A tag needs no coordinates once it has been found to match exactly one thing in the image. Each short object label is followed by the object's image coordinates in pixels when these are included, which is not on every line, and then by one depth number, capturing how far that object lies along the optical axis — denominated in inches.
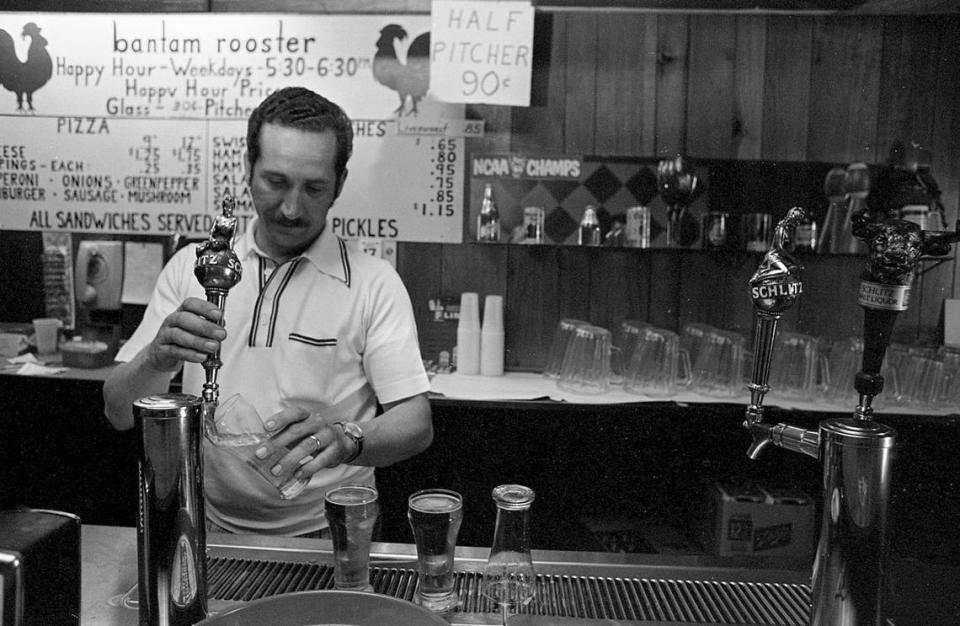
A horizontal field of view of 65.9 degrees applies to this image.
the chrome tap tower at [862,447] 28.1
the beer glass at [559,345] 118.3
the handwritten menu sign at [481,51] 109.7
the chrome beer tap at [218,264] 34.7
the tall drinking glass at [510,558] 36.4
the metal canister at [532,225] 119.0
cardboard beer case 101.7
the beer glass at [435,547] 36.4
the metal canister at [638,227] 118.6
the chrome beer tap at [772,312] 30.3
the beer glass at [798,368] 110.6
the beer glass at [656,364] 112.9
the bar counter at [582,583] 36.8
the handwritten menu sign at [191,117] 120.6
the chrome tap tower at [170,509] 31.3
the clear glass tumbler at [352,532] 36.7
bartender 63.1
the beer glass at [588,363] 112.0
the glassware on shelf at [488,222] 119.4
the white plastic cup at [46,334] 119.3
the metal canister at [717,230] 117.5
